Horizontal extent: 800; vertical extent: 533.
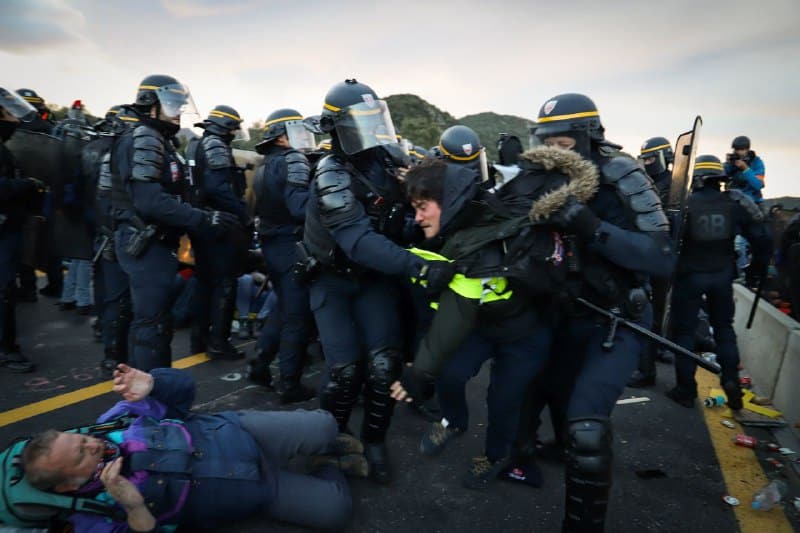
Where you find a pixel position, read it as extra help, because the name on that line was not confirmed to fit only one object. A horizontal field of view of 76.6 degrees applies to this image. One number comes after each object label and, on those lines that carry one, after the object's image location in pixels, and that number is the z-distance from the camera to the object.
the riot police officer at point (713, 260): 3.88
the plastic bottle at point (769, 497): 2.63
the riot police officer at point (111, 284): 3.97
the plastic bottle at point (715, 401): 4.01
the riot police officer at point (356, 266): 2.70
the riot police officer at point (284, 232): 3.67
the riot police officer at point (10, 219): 3.88
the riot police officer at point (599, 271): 2.10
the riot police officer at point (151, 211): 3.20
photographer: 7.02
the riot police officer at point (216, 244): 4.49
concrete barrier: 3.75
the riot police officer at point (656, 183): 3.86
